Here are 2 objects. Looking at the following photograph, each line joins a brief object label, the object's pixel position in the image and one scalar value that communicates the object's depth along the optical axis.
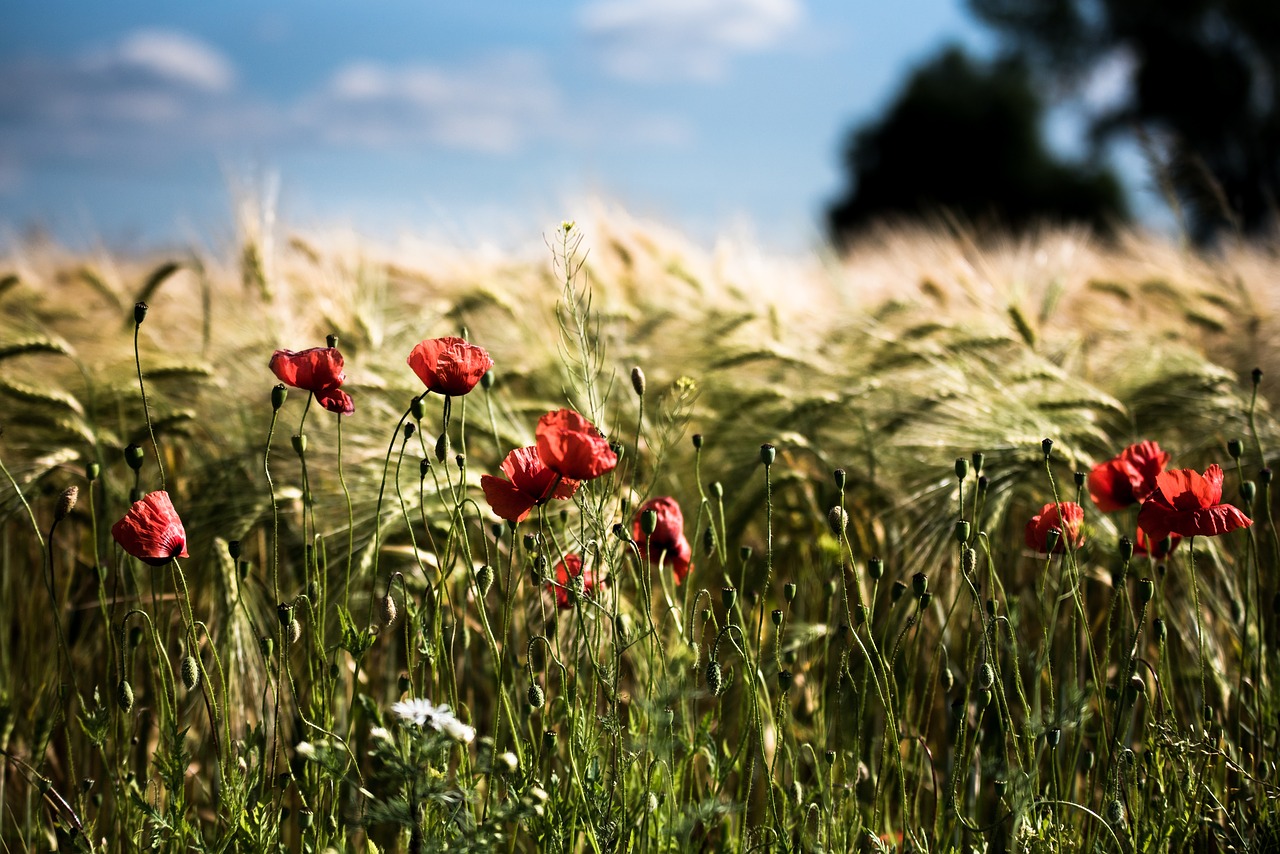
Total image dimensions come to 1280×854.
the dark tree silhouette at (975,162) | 24.36
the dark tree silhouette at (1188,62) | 19.00
